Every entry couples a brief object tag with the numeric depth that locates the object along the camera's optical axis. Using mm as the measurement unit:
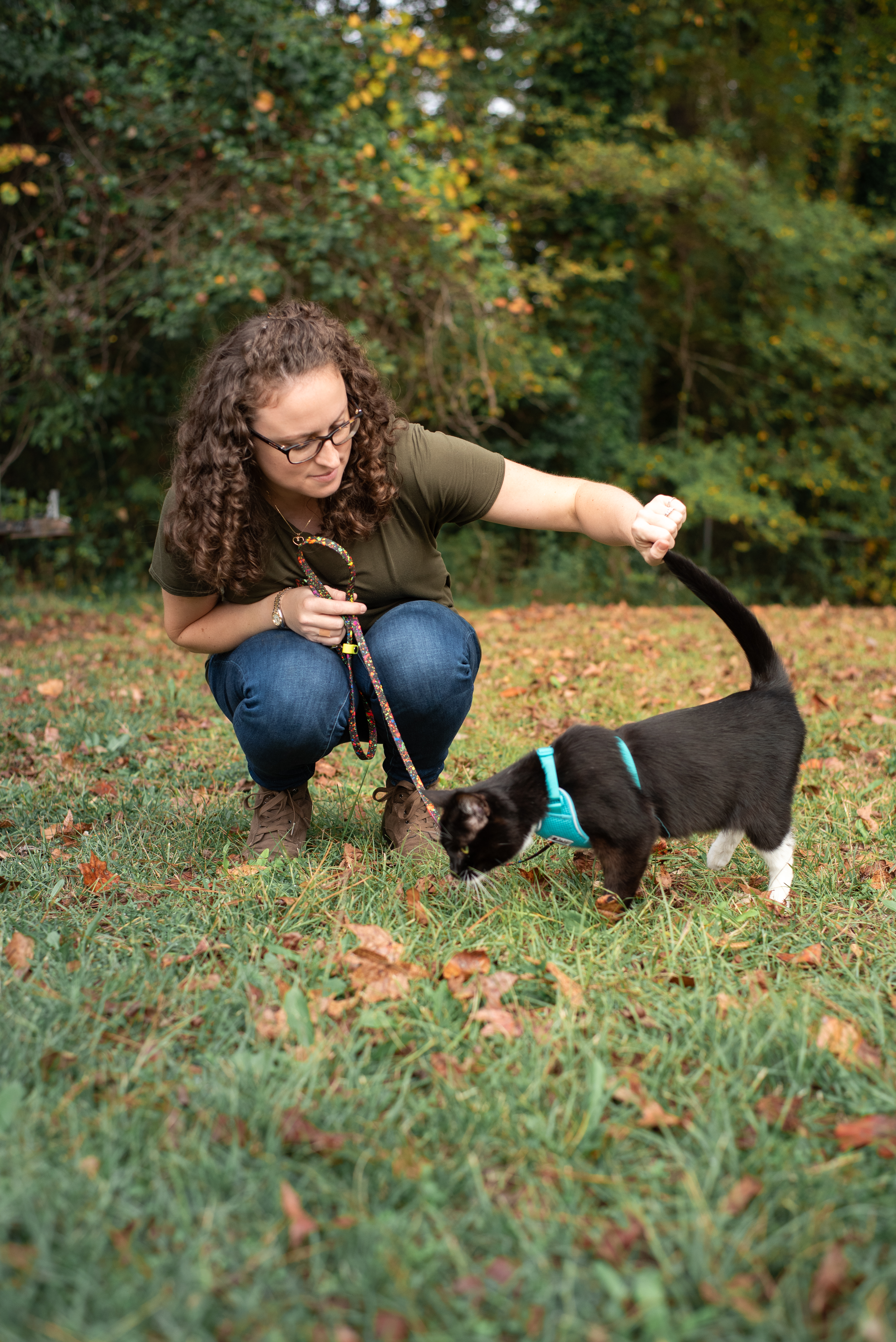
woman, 2213
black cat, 2145
